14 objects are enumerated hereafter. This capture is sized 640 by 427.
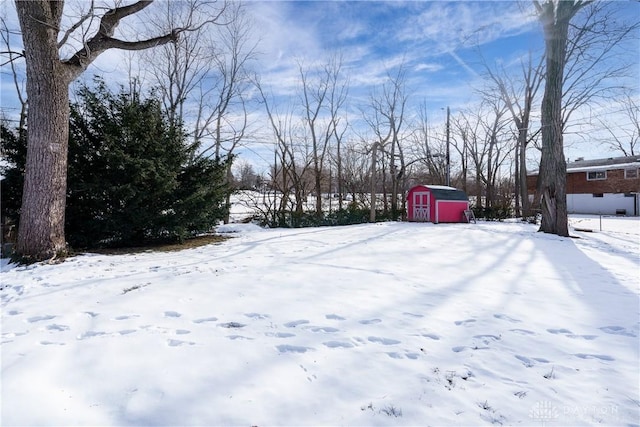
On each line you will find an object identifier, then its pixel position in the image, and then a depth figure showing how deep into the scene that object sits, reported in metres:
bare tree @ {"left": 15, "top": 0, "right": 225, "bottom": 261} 5.52
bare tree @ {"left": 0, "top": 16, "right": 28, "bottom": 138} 14.40
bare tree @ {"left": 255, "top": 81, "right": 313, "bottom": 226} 16.73
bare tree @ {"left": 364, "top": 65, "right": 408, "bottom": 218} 19.83
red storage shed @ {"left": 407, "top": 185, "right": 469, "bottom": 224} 14.62
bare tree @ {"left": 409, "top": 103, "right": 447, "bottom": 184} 24.08
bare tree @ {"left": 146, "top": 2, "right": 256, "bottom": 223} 14.59
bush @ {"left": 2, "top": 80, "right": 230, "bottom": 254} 6.86
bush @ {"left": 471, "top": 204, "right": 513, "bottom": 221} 18.69
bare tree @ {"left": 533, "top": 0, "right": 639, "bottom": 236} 10.04
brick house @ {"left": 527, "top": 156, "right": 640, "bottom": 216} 23.73
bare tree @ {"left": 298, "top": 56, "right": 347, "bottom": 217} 19.01
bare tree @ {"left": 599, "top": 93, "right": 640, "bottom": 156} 30.21
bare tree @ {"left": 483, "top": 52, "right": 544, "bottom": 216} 18.91
